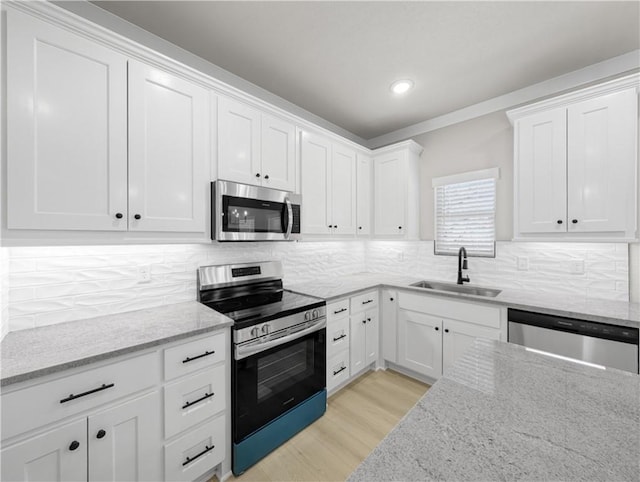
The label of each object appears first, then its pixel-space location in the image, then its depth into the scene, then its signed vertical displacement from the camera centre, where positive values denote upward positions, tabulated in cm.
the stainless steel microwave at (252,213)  183 +20
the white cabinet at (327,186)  253 +55
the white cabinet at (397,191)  309 +59
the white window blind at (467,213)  278 +30
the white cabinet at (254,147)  192 +73
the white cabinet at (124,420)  103 -81
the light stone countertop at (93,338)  107 -48
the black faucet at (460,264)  272 -24
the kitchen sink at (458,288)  264 -51
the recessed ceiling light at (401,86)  240 +142
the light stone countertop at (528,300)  176 -48
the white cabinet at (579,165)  187 +58
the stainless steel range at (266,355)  162 -79
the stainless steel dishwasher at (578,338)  167 -66
